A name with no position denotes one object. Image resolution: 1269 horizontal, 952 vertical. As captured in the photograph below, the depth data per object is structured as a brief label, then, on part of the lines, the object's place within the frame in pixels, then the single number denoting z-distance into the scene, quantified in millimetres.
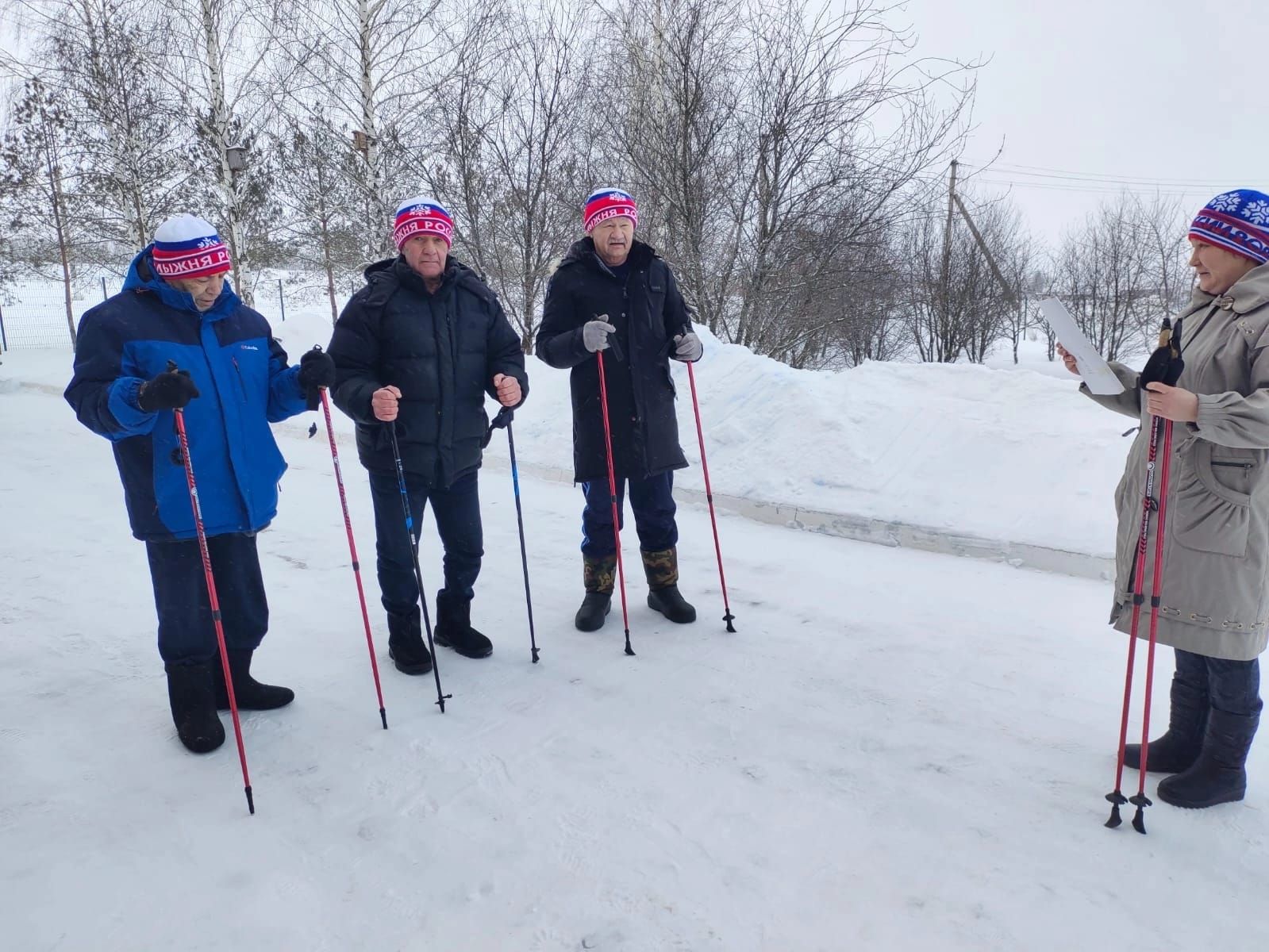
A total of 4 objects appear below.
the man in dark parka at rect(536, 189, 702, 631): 3883
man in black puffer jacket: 3361
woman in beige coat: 2275
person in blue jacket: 2654
